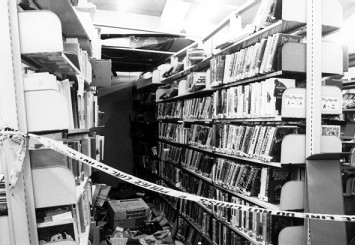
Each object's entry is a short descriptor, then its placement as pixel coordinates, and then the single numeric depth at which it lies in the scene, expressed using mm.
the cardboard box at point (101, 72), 3577
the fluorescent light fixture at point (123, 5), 6227
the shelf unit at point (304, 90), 2025
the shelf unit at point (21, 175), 1340
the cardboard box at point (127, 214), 4059
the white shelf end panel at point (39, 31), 1393
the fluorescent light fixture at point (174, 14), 5918
